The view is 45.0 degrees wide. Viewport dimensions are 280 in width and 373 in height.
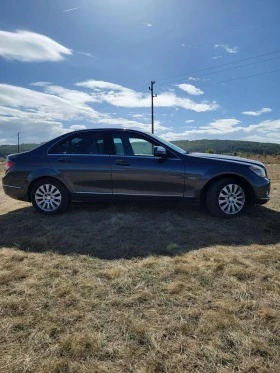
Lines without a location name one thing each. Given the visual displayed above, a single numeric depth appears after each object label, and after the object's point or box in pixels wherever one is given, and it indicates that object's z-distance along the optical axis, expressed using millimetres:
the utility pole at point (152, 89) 35531
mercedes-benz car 6270
